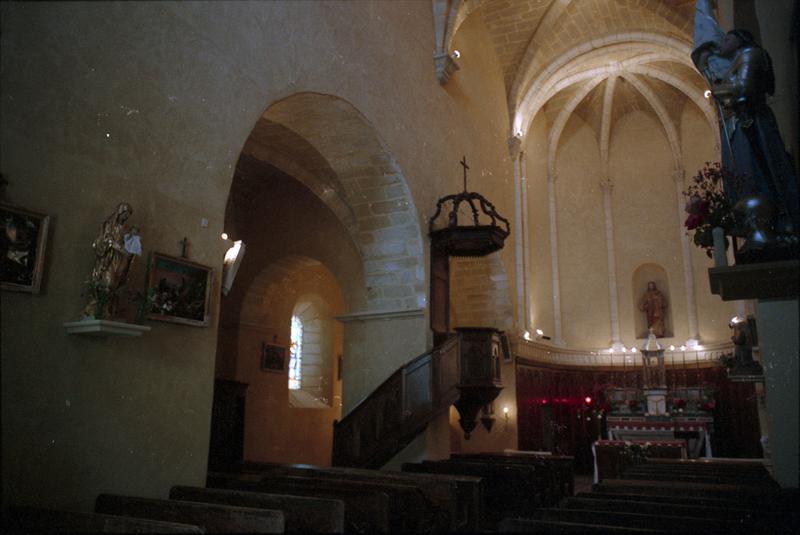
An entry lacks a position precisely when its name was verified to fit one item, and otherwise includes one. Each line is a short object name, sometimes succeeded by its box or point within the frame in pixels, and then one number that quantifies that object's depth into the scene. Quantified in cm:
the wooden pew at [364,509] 466
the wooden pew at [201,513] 364
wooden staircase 880
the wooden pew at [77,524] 349
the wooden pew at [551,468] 883
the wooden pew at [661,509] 347
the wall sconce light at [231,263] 616
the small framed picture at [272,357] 1281
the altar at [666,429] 1335
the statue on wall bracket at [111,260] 464
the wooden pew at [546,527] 309
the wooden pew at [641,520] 320
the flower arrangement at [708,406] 1438
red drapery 1496
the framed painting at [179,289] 530
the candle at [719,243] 444
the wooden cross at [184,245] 561
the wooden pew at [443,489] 557
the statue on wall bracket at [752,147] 411
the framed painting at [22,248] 423
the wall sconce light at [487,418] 1268
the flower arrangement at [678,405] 1441
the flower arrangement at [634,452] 1027
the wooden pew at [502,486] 787
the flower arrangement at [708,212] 520
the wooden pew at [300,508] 389
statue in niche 1781
